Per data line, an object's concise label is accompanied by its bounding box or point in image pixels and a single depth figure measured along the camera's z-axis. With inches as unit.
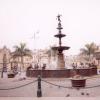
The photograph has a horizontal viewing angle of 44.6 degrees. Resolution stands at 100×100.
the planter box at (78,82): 293.3
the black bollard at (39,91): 238.1
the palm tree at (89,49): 1233.6
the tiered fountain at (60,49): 492.6
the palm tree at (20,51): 1202.7
